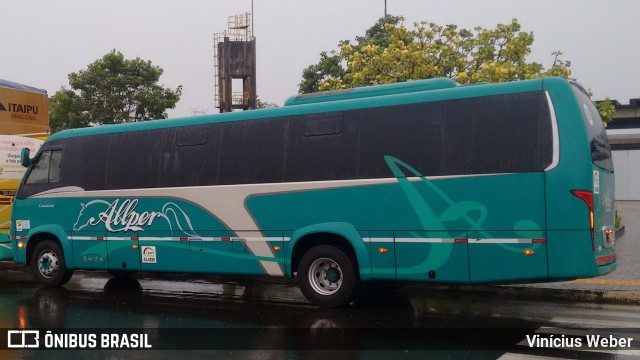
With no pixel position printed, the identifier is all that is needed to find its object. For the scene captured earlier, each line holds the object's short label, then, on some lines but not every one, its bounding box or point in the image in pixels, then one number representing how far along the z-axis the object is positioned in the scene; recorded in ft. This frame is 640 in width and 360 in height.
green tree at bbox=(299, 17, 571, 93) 63.10
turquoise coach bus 27.45
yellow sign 49.60
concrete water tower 140.15
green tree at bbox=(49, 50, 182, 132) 117.08
